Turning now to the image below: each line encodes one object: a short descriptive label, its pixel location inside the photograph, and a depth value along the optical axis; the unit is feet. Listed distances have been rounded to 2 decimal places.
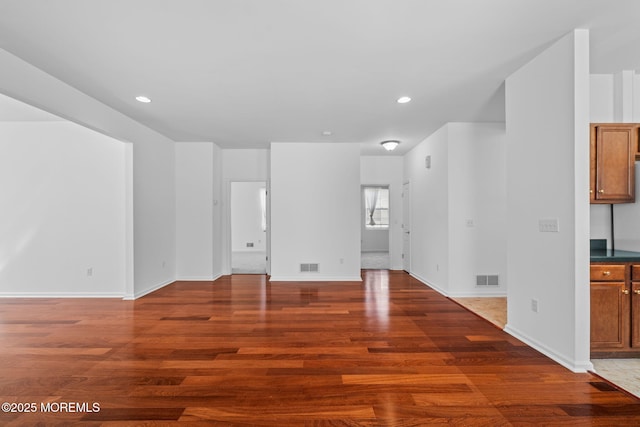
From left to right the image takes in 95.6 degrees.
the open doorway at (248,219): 35.42
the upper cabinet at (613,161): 9.06
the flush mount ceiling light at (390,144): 18.61
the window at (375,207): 36.35
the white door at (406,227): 22.03
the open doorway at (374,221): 35.86
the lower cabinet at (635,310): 8.52
